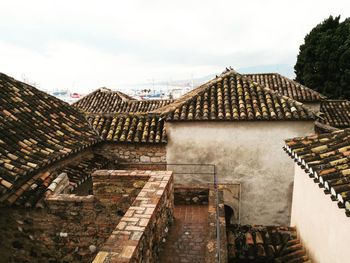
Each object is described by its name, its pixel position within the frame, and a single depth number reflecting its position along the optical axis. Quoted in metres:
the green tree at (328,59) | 29.08
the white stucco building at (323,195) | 4.39
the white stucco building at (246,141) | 9.84
